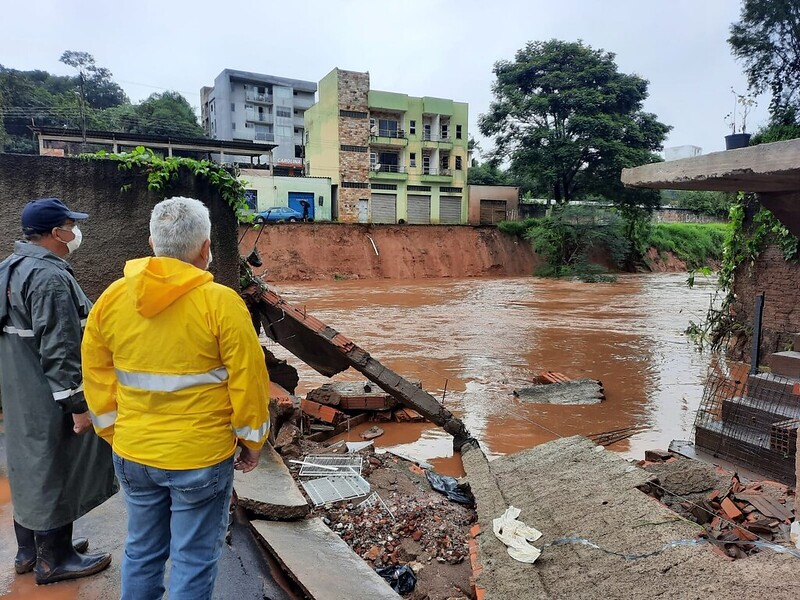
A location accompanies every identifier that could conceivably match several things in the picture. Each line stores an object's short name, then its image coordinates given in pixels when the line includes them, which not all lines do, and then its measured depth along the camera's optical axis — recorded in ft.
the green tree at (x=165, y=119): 155.63
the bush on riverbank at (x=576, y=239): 110.52
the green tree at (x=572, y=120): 112.37
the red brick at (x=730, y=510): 11.68
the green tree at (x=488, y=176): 176.14
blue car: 106.69
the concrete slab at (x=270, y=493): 12.03
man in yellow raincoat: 6.46
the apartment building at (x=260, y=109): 176.96
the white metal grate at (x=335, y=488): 14.99
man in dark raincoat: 8.22
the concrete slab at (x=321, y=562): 10.03
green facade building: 129.18
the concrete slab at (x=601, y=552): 7.55
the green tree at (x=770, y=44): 89.56
